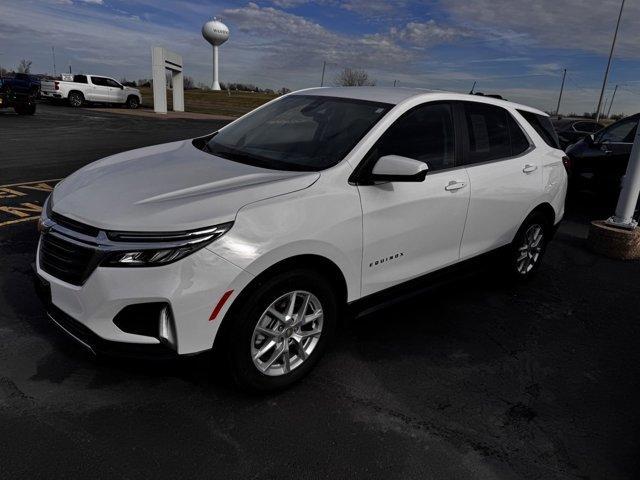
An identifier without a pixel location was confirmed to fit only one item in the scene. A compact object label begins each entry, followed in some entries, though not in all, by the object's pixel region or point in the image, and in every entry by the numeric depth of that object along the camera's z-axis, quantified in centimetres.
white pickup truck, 2797
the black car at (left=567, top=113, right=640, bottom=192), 812
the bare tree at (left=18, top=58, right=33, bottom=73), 10179
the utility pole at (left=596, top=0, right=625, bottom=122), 2918
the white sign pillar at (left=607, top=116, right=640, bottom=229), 596
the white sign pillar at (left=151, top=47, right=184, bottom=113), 2883
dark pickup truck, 1986
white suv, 238
